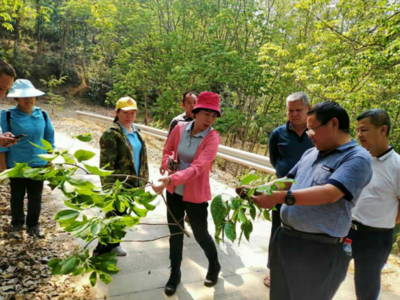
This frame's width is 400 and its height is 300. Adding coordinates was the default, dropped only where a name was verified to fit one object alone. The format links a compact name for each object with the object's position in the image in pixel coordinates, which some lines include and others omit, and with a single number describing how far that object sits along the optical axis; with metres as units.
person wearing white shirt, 2.25
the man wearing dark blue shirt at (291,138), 2.69
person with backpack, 3.27
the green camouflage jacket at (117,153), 2.92
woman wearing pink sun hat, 2.61
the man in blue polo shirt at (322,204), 1.59
